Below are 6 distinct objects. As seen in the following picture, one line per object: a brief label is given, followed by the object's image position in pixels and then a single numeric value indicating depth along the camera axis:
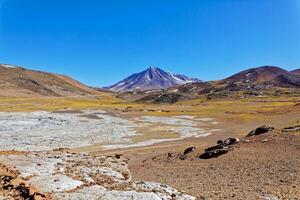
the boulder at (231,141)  23.07
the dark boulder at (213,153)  20.16
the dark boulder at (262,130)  25.38
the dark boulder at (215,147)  21.98
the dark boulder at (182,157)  21.12
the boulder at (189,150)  22.23
